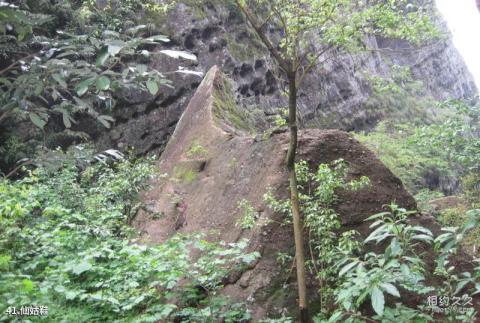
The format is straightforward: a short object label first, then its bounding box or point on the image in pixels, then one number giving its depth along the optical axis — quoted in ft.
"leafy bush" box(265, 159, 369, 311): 11.40
